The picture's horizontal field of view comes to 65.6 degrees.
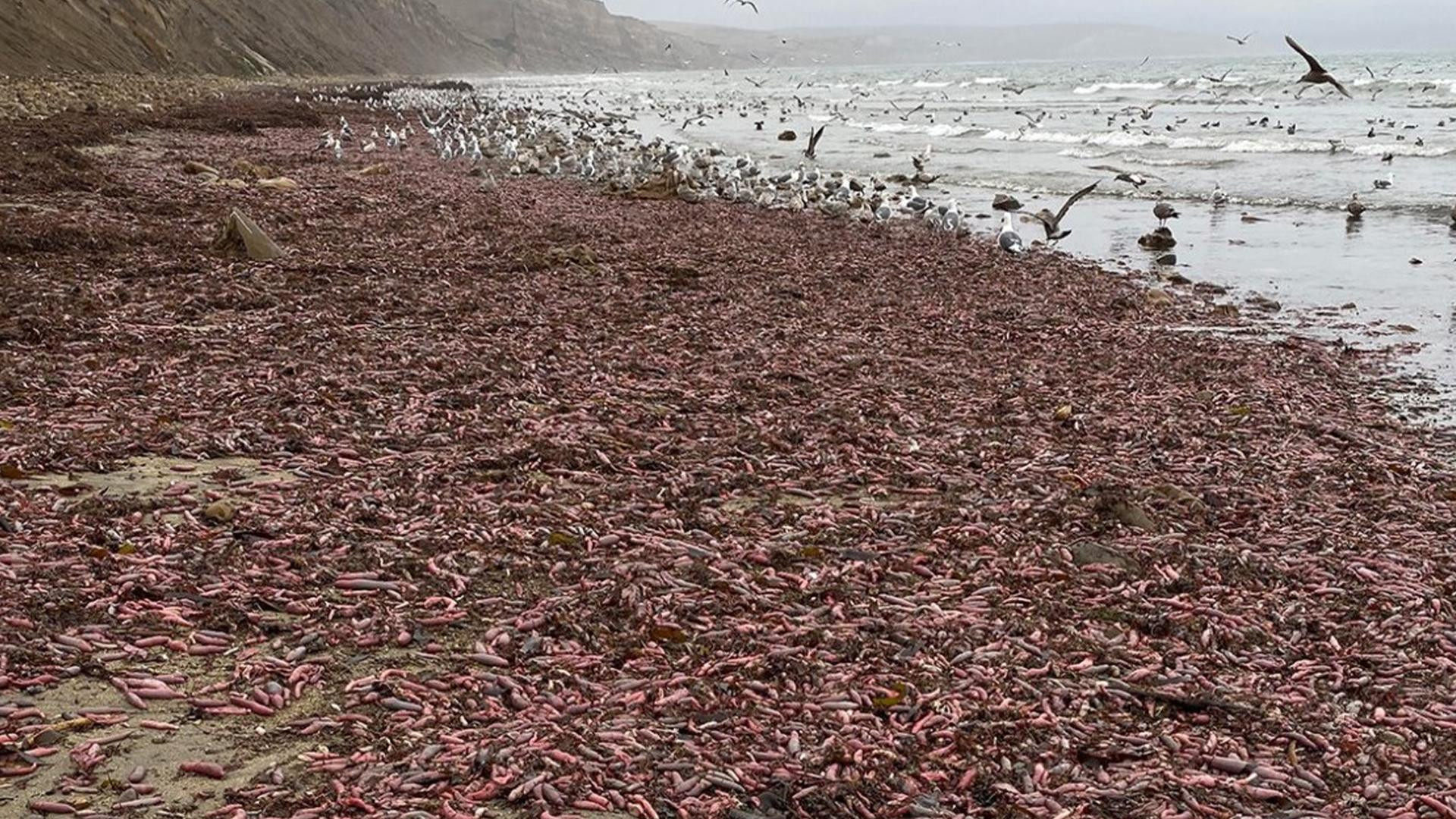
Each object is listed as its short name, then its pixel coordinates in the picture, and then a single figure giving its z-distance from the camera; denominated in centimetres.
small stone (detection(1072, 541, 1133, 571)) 626
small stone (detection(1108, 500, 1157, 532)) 680
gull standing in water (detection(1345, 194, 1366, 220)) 2225
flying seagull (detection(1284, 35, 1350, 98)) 1744
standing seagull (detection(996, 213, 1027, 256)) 1797
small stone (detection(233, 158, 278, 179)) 2066
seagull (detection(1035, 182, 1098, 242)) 1984
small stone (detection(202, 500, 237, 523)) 596
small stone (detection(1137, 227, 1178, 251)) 1903
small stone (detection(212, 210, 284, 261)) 1324
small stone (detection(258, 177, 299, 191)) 1941
